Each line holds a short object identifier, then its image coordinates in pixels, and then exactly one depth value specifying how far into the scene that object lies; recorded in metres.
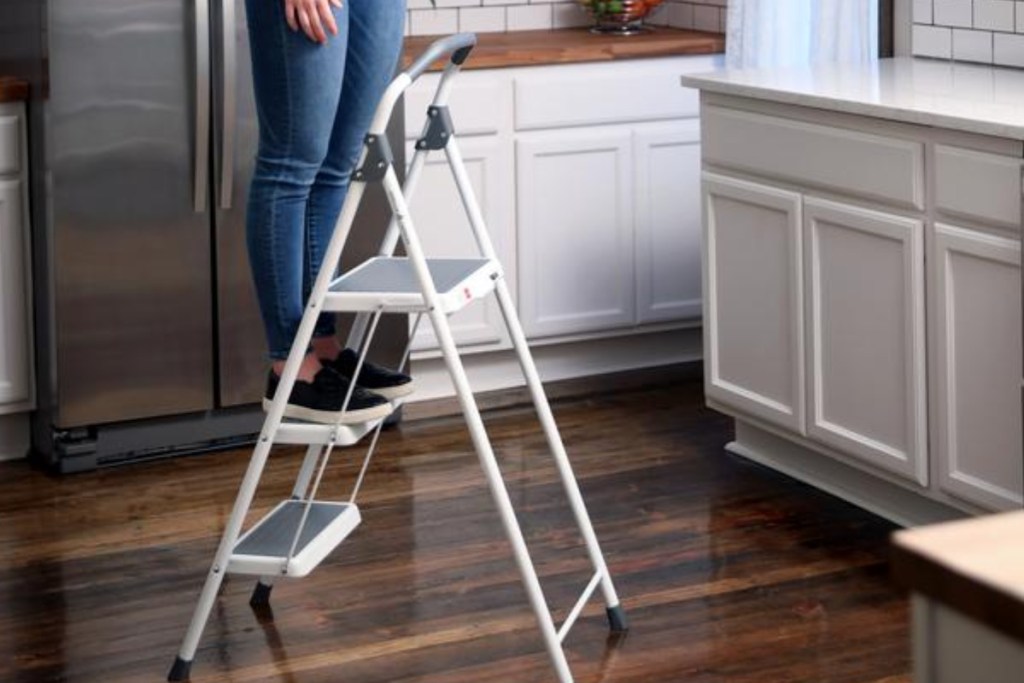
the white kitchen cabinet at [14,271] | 5.92
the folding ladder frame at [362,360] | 3.80
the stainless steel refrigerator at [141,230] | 5.72
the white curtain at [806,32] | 6.13
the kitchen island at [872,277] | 4.66
